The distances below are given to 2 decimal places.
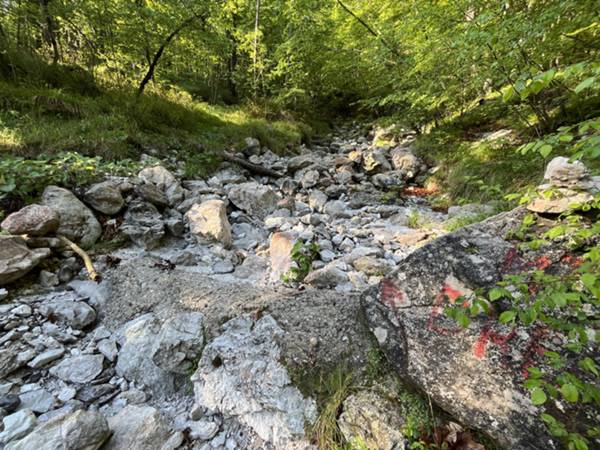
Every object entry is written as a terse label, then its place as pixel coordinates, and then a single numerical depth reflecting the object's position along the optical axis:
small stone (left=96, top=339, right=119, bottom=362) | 1.98
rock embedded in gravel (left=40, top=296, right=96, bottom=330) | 2.17
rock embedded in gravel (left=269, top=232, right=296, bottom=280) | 2.99
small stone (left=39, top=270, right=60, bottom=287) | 2.48
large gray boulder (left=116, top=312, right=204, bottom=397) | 1.85
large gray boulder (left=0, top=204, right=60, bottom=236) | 2.55
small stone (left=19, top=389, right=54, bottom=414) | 1.61
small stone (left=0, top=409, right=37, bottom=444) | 1.37
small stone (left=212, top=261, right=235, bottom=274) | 3.16
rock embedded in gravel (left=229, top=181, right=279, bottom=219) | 4.62
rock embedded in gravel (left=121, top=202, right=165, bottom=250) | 3.31
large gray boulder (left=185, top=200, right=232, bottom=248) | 3.62
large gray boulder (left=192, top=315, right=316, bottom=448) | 1.53
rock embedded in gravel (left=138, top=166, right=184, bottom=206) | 4.20
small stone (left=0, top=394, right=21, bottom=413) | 1.56
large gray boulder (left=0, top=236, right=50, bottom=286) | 2.27
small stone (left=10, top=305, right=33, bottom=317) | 2.11
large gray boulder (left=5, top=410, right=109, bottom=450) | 1.27
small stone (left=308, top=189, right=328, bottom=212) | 5.21
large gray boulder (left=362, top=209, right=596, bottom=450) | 1.24
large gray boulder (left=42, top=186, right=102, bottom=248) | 2.98
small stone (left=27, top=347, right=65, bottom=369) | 1.82
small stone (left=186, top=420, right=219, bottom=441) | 1.55
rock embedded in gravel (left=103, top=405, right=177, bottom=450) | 1.42
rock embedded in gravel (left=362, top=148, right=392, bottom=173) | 7.00
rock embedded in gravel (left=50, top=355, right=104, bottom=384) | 1.81
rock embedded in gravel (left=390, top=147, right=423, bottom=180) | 6.58
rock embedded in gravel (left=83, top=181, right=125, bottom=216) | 3.40
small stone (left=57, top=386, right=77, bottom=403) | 1.68
